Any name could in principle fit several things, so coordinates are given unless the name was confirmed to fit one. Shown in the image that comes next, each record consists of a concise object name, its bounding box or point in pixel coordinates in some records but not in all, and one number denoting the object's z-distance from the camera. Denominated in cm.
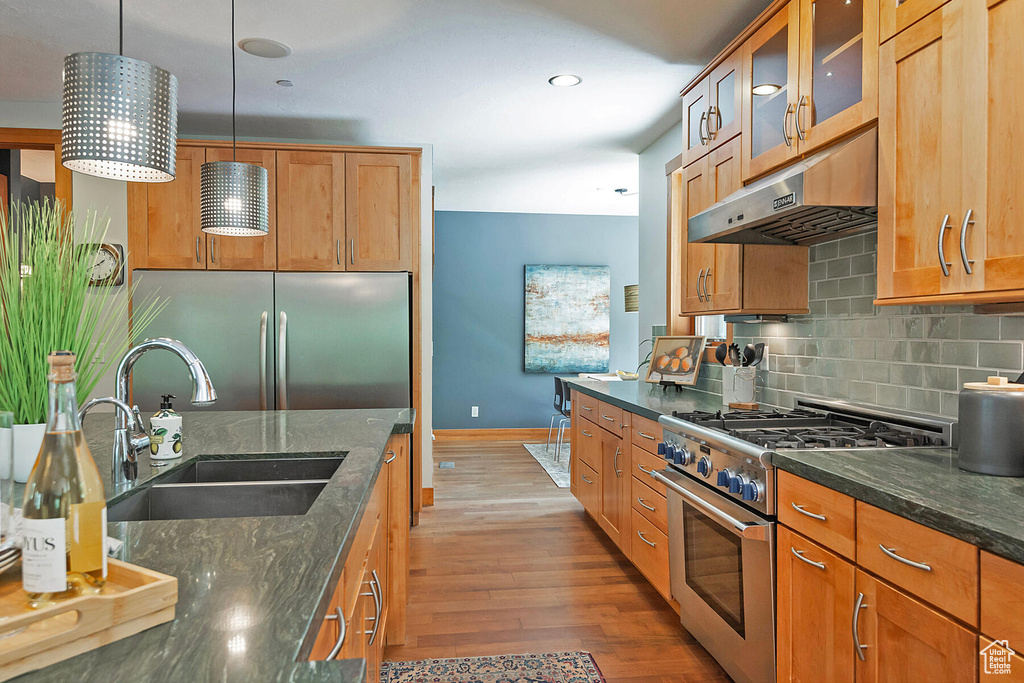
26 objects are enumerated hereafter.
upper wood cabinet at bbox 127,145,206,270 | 386
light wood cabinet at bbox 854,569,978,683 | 118
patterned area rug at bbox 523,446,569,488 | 512
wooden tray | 63
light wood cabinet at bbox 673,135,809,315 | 270
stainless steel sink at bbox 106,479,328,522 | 154
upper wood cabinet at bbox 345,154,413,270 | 399
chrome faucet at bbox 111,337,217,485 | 139
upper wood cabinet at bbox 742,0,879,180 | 191
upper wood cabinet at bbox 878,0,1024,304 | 143
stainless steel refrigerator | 382
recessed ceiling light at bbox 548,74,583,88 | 329
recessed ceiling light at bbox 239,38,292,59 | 293
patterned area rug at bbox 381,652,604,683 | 220
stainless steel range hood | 186
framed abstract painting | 705
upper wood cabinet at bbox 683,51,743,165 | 265
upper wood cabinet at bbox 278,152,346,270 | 394
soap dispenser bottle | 167
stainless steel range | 185
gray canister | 143
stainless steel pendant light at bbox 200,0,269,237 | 229
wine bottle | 70
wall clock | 388
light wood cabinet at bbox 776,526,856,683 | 153
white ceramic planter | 127
